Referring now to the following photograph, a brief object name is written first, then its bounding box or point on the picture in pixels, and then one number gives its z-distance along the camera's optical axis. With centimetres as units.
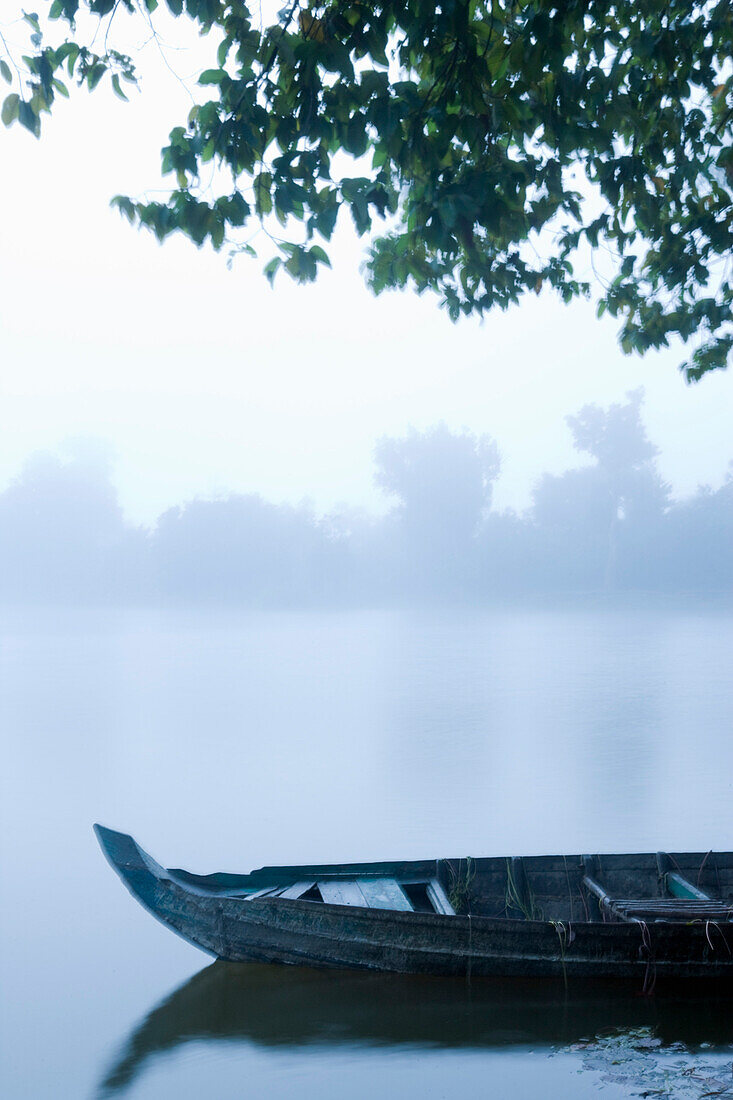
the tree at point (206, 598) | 6575
